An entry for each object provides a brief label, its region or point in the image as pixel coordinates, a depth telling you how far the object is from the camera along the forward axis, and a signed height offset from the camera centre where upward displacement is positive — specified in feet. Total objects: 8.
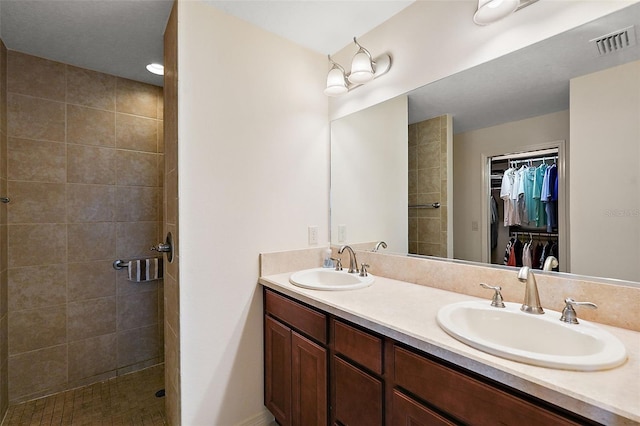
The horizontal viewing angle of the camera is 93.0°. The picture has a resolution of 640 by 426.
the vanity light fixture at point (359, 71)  5.81 +2.76
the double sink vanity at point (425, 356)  2.37 -1.42
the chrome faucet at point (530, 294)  3.57 -0.99
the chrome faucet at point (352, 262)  6.08 -1.02
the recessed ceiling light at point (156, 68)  7.24 +3.50
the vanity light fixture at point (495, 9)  3.99 +2.71
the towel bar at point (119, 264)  7.63 -1.30
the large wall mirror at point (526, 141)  3.42 +1.03
